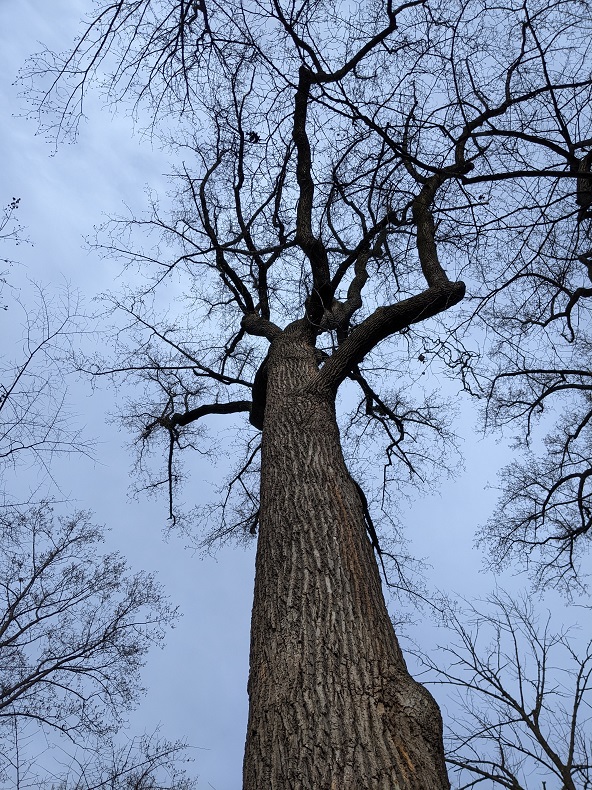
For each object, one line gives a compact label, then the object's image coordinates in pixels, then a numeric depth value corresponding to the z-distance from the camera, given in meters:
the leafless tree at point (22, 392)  3.30
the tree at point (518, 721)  2.89
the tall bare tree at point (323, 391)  1.82
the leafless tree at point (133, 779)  6.24
